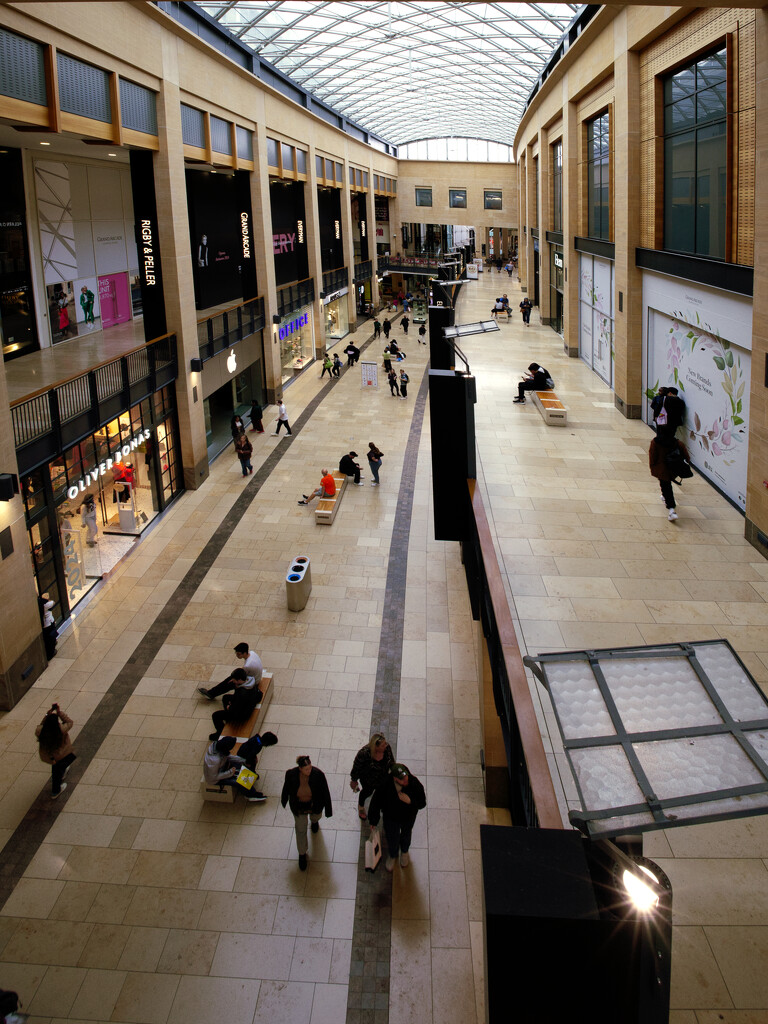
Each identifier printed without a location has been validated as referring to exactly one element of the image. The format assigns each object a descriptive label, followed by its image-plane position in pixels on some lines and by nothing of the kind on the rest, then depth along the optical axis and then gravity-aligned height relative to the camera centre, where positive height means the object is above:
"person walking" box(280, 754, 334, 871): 8.33 -4.54
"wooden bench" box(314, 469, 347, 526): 18.59 -3.59
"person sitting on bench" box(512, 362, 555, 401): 23.31 -1.05
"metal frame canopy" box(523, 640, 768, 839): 3.77 -2.06
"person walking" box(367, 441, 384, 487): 20.69 -2.69
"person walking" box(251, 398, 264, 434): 26.31 -2.01
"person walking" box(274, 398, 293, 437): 26.08 -2.02
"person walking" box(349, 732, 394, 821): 8.04 -4.14
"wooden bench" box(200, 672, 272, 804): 9.52 -4.91
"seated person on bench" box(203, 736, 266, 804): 9.35 -4.72
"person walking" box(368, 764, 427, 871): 7.93 -4.44
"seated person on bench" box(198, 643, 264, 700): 11.21 -4.31
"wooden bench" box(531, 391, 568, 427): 20.69 -1.71
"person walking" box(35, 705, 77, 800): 9.64 -4.52
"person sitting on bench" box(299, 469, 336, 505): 19.27 -3.19
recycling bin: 14.16 -4.04
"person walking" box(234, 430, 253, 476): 21.84 -2.44
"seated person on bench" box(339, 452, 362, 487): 20.88 -2.91
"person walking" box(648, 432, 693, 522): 13.16 -1.96
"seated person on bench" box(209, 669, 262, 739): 10.49 -4.56
